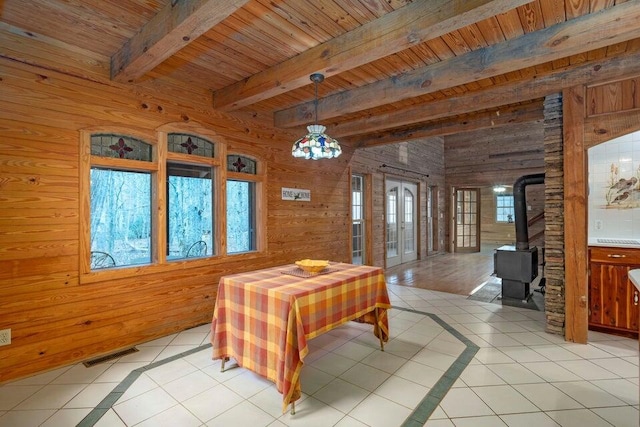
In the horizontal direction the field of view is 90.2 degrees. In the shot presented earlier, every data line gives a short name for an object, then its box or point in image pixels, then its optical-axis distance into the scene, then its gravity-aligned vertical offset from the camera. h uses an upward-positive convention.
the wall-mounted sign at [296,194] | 4.55 +0.29
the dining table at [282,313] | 2.04 -0.73
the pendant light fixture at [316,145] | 2.66 +0.57
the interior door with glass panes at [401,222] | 7.27 -0.21
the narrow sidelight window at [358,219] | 6.21 -0.12
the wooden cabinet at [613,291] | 3.07 -0.79
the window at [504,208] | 10.88 +0.14
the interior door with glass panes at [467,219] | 9.70 -0.21
